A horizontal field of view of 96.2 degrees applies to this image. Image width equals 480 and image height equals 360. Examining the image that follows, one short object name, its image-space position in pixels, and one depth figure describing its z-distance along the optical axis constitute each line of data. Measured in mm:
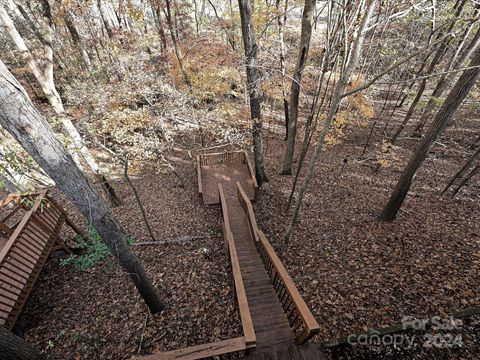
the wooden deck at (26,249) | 4504
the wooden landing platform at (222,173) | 10234
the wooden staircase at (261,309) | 3359
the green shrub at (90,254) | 6218
